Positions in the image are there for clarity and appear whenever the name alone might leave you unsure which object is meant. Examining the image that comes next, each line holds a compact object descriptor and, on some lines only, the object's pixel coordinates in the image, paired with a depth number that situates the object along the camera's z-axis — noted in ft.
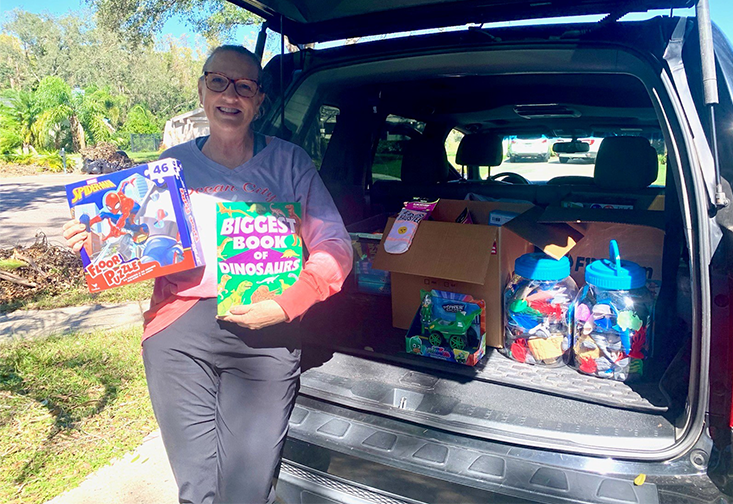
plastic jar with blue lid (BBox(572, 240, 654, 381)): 6.33
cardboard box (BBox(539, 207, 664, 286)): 7.57
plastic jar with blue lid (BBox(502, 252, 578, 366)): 7.04
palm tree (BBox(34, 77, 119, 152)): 78.23
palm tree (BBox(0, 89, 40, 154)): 77.05
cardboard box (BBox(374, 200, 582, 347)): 7.23
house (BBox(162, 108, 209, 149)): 111.04
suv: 4.56
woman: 5.40
